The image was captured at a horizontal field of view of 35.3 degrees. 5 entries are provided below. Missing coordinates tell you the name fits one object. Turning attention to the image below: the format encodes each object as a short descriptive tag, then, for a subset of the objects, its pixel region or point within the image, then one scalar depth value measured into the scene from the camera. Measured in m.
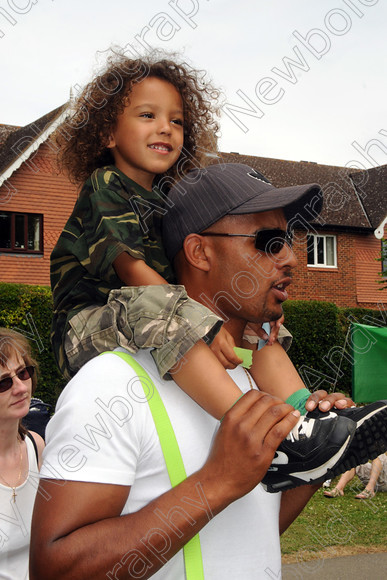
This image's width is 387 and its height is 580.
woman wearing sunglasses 2.78
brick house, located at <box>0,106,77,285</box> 19.32
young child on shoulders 1.85
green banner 10.29
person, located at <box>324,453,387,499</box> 9.69
